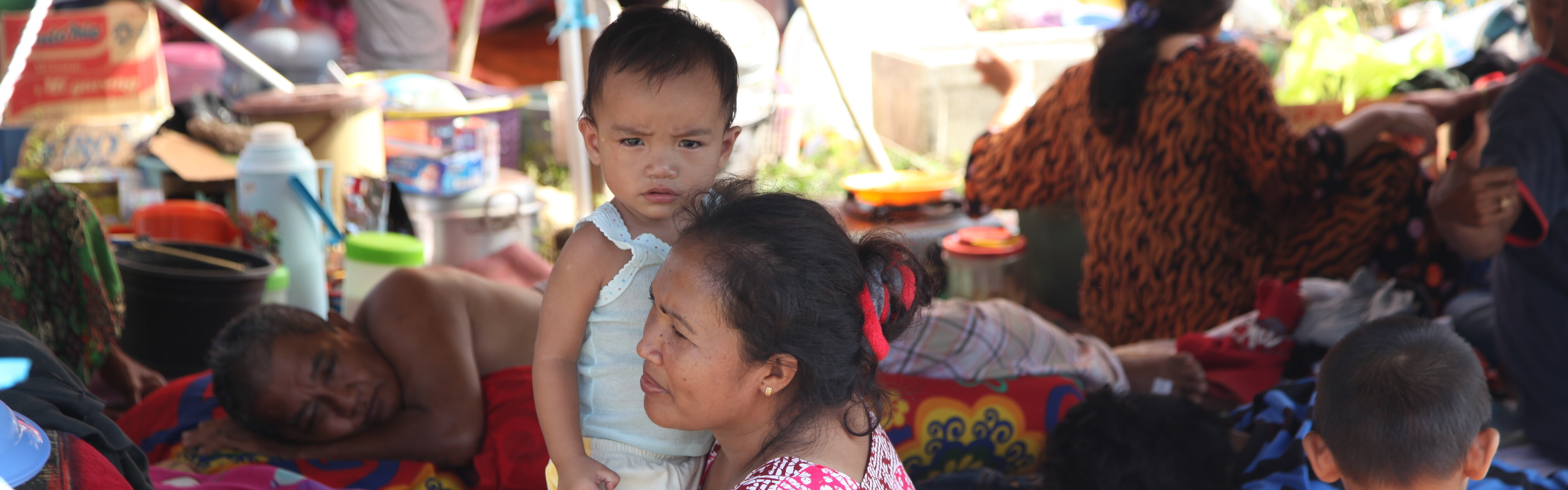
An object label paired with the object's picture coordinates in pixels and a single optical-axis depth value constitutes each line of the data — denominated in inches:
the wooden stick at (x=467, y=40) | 246.4
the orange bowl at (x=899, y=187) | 154.3
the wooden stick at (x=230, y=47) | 175.0
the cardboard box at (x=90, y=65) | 196.9
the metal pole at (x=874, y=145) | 182.9
